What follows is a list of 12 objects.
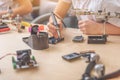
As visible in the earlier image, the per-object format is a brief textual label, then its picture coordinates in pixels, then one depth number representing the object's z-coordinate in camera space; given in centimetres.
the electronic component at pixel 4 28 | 142
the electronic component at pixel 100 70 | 79
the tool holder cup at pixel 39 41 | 109
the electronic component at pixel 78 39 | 123
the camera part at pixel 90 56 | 94
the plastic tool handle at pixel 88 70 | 84
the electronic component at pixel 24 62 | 92
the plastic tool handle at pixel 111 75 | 81
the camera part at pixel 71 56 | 100
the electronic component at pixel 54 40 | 121
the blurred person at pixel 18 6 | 203
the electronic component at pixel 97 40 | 119
